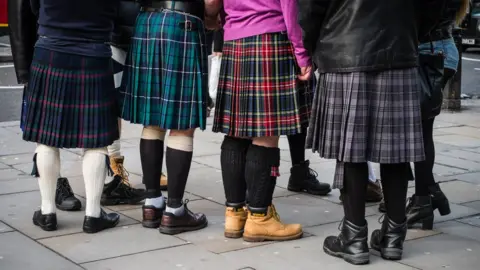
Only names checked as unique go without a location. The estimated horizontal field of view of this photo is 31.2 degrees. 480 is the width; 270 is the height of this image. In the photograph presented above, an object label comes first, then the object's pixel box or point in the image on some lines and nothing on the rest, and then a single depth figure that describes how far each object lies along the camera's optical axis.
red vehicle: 12.41
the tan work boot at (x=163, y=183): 6.45
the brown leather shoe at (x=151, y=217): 5.43
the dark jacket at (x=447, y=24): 5.30
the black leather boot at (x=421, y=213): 5.43
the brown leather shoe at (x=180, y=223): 5.30
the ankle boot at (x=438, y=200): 5.56
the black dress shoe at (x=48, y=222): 5.30
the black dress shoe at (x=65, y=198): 5.82
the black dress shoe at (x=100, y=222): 5.30
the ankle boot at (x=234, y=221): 5.22
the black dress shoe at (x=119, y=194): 6.03
